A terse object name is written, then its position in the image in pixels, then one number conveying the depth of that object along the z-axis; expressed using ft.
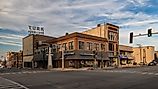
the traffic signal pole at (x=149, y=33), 49.41
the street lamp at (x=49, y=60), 112.82
